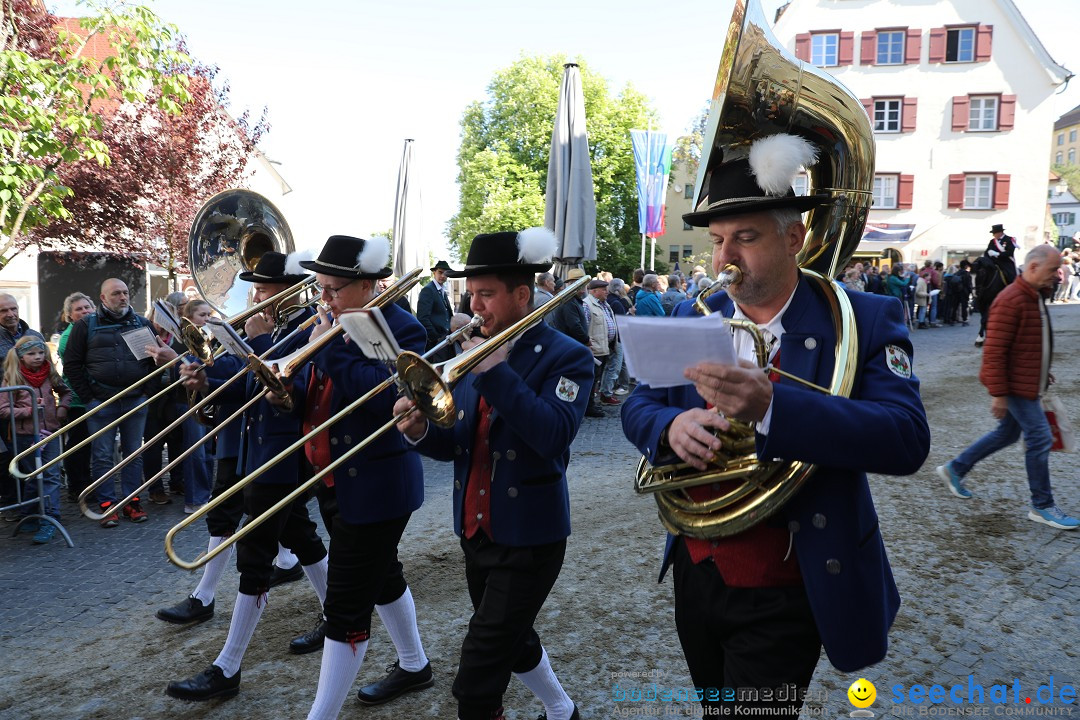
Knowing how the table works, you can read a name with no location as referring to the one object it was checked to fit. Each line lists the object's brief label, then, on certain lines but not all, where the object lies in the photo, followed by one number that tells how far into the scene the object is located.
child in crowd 6.46
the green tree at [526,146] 34.03
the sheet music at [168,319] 4.02
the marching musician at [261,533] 3.72
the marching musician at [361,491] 3.22
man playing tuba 1.85
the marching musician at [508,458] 2.63
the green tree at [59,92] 7.19
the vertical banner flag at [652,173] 24.41
